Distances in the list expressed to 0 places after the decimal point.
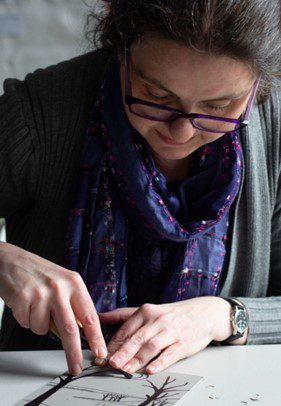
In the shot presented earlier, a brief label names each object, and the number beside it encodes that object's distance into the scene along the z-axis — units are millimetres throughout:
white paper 953
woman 1133
